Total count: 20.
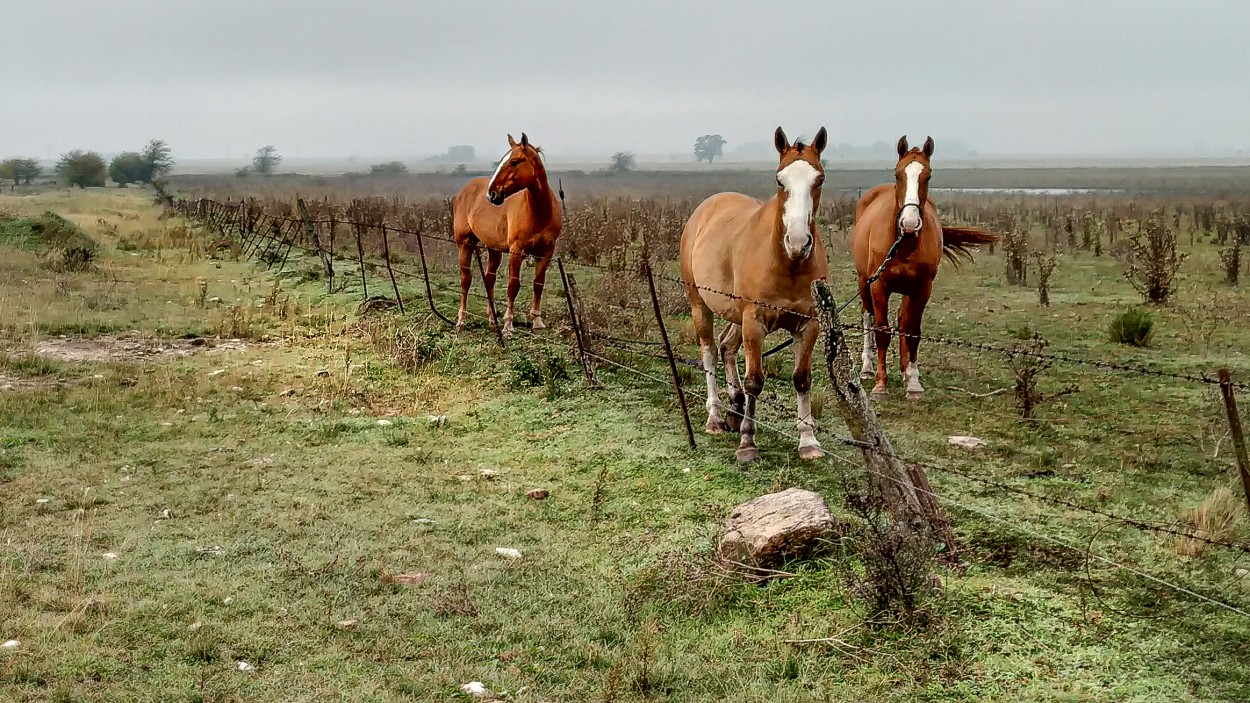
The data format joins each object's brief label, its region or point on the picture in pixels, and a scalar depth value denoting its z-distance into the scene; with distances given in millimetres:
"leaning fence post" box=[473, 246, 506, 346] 10529
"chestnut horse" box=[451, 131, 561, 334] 10367
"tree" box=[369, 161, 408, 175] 86812
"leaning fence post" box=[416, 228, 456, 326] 11373
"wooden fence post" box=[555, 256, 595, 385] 8820
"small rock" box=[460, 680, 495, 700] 3848
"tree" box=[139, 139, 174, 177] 74562
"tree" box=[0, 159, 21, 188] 66625
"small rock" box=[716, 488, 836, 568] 4891
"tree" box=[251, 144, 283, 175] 105938
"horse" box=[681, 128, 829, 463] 5973
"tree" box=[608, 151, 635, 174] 93375
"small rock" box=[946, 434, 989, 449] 6918
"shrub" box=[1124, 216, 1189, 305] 12312
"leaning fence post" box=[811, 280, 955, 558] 4600
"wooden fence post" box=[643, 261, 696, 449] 7020
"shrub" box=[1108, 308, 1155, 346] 10109
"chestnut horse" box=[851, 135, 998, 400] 7918
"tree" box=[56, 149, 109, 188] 63500
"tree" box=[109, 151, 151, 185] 74000
